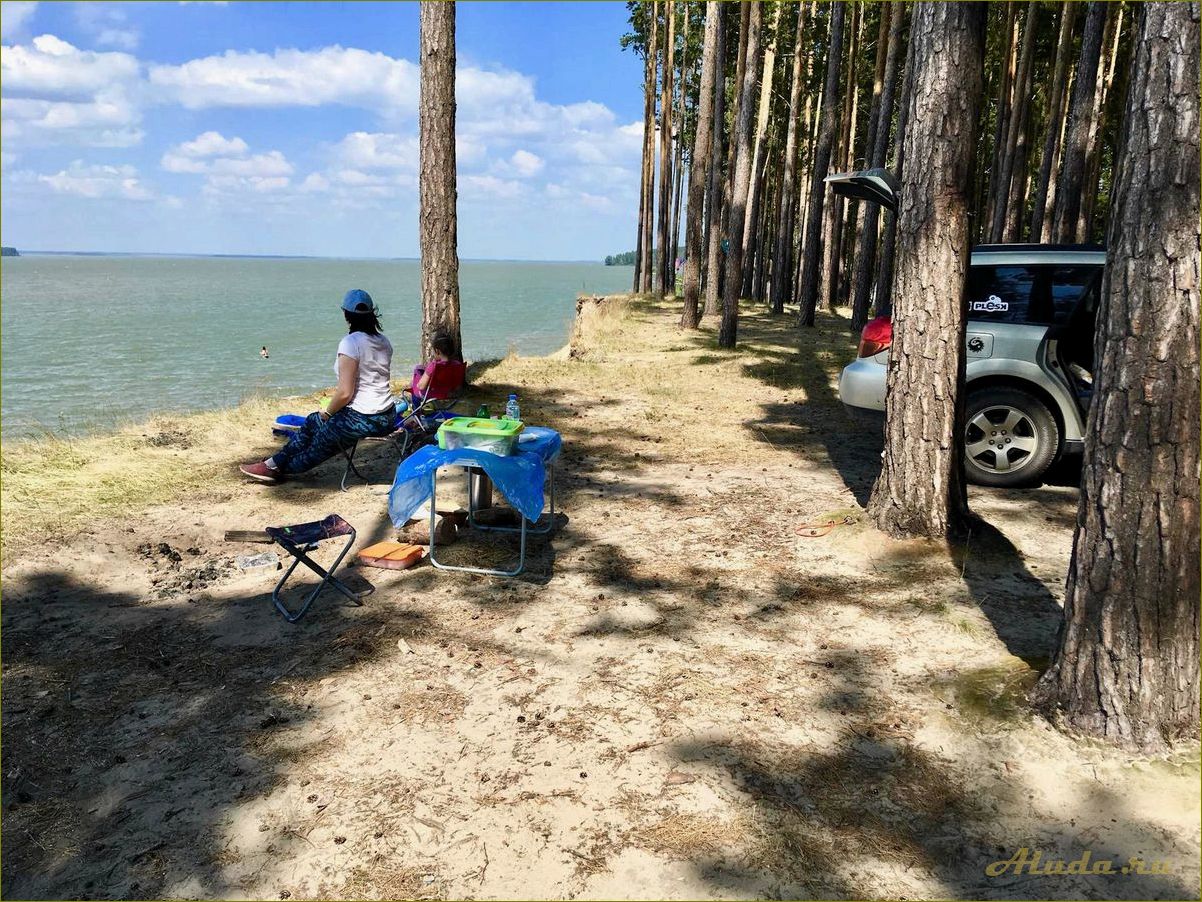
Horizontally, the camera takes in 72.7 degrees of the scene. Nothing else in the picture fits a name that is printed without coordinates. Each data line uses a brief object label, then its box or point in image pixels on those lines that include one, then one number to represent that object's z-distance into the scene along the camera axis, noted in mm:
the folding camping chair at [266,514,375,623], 4875
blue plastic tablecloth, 5188
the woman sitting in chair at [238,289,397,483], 6820
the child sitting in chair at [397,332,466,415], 8023
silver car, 6547
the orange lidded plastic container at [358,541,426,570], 5559
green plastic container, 5391
